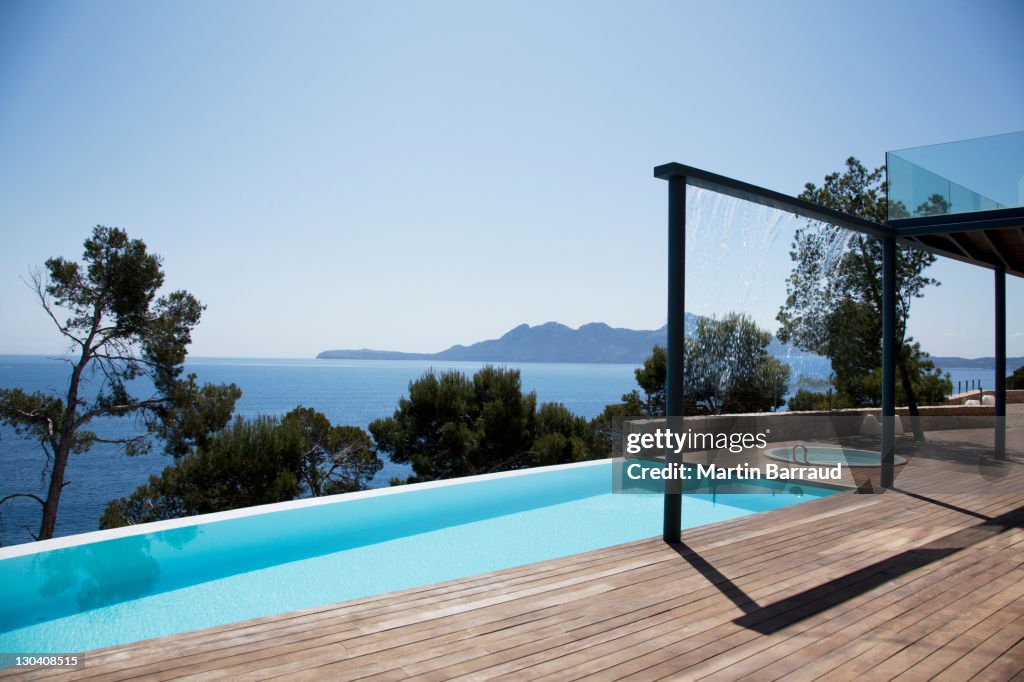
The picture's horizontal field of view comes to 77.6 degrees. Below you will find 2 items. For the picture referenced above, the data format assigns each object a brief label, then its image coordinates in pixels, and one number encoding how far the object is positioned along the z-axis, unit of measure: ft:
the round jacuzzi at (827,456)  23.49
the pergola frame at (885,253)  13.25
